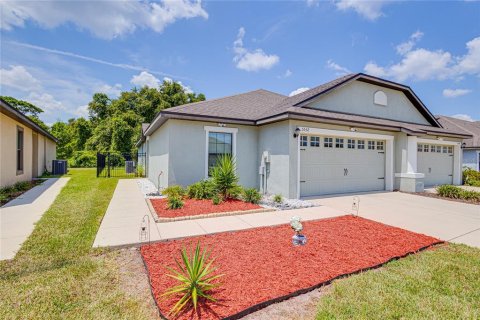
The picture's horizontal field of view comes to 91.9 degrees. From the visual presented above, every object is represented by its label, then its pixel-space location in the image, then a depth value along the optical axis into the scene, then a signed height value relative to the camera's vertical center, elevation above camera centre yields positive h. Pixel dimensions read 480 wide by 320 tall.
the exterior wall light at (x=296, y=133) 8.63 +0.95
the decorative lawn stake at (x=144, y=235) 4.50 -1.58
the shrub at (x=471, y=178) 14.15 -1.10
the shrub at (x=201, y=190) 8.16 -1.18
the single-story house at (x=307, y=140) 9.02 +0.81
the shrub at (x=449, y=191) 9.58 -1.32
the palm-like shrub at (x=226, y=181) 8.12 -0.82
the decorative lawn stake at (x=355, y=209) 7.04 -1.57
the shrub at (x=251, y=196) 7.89 -1.30
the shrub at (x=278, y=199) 7.99 -1.40
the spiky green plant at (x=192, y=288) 2.52 -1.48
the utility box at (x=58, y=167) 19.31 -0.94
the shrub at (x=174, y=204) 6.84 -1.38
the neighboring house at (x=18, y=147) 9.19 +0.44
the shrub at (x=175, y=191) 8.05 -1.23
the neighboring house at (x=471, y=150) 17.25 +0.79
